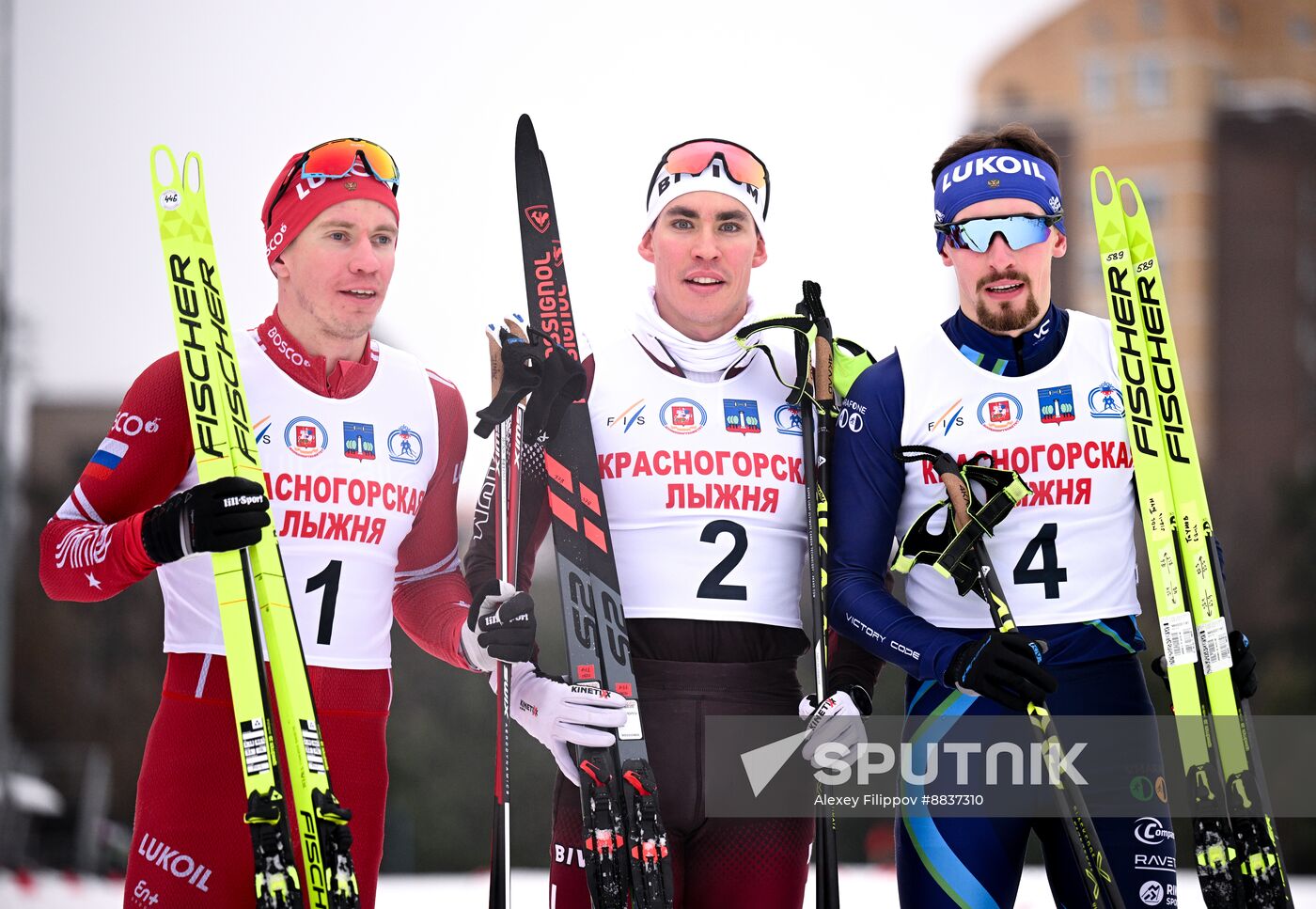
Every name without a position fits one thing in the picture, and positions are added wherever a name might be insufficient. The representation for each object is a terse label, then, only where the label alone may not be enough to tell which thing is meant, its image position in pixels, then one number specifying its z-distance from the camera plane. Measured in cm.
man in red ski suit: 614
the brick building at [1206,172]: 6669
